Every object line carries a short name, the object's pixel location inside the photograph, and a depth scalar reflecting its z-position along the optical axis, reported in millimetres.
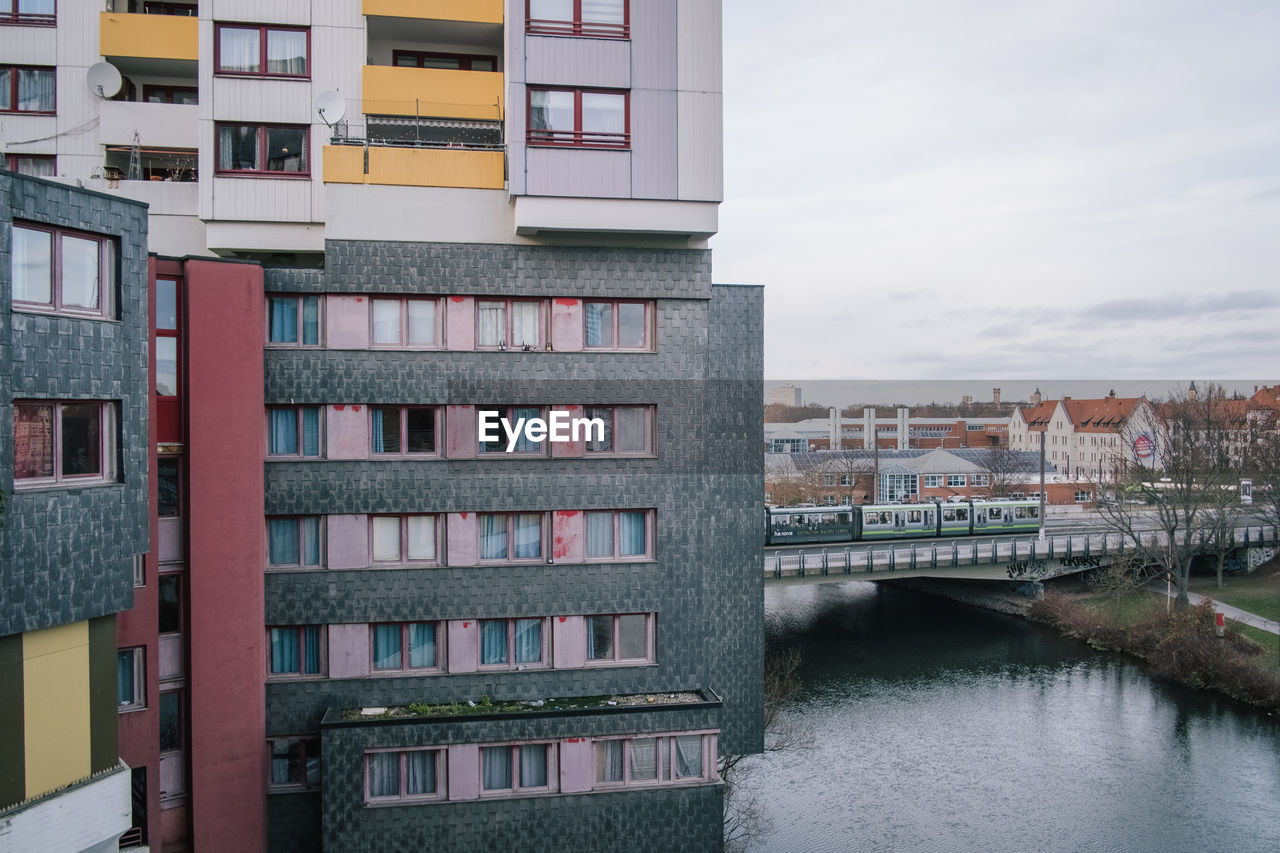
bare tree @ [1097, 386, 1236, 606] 47156
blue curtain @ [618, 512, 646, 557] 18891
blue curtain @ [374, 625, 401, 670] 18328
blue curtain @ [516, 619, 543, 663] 18625
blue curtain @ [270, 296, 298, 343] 17891
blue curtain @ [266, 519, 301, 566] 18047
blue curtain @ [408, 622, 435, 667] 18391
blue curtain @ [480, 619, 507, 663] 18562
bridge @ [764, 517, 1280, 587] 43531
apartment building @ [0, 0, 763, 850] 17047
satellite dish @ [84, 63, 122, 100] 19344
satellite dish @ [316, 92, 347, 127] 18266
